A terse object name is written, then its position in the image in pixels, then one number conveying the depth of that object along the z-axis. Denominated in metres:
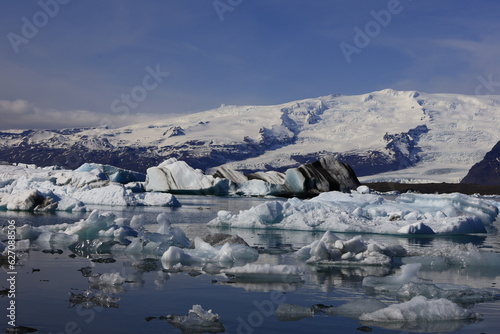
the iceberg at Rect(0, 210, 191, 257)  12.74
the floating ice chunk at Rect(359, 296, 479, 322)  6.92
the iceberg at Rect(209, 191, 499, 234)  18.66
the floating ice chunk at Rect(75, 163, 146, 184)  49.90
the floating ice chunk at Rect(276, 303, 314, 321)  7.00
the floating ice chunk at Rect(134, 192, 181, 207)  34.44
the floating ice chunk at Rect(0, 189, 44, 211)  25.52
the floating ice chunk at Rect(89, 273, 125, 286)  8.73
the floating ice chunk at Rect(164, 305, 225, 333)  6.36
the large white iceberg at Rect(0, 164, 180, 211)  25.91
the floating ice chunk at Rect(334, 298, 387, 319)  7.20
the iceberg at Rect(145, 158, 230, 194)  48.53
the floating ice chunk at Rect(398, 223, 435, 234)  18.45
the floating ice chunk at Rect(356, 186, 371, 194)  53.54
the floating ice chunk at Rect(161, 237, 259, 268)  11.28
